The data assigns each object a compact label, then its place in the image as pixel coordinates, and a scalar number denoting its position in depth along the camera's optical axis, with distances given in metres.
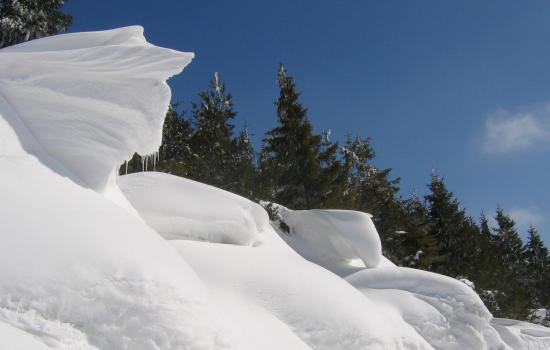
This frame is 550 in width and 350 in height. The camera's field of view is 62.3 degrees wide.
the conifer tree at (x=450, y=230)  30.12
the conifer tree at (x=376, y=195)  23.20
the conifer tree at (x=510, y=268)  26.52
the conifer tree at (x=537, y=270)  42.97
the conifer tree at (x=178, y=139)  24.28
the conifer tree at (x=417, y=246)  23.97
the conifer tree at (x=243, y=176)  17.30
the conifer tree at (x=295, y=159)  22.14
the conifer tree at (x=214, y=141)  20.45
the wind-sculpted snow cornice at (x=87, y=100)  5.01
